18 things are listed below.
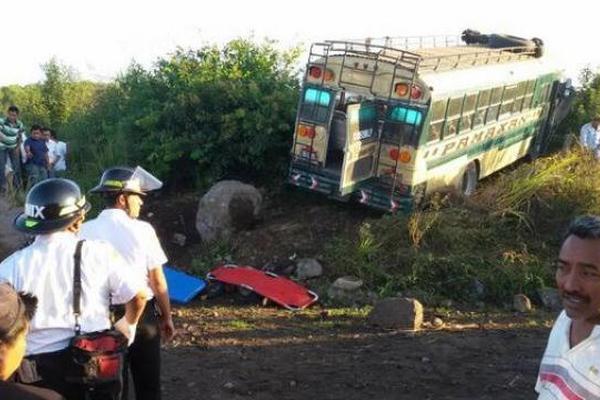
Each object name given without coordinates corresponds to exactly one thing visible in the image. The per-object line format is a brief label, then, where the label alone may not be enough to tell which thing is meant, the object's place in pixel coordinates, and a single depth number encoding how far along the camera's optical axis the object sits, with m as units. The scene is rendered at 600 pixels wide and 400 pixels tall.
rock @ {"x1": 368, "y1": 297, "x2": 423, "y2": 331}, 7.38
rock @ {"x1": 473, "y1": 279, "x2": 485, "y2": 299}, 8.80
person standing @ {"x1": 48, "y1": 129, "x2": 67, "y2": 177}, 12.43
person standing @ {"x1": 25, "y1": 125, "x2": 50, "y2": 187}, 12.05
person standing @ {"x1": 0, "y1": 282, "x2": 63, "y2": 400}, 2.06
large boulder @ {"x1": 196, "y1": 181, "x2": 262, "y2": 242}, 10.42
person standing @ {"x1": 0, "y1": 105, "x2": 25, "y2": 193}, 11.99
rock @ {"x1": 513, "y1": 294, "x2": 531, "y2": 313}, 8.40
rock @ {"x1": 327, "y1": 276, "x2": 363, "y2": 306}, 8.64
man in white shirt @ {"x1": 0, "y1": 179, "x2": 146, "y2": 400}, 3.06
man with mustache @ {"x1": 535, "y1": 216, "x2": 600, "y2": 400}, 2.27
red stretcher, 8.45
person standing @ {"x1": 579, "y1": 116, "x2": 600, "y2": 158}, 13.18
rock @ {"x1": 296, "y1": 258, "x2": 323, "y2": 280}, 9.26
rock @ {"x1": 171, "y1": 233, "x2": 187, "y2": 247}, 10.57
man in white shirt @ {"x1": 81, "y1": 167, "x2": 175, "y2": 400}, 3.96
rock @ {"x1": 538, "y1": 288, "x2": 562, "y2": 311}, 8.50
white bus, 9.99
